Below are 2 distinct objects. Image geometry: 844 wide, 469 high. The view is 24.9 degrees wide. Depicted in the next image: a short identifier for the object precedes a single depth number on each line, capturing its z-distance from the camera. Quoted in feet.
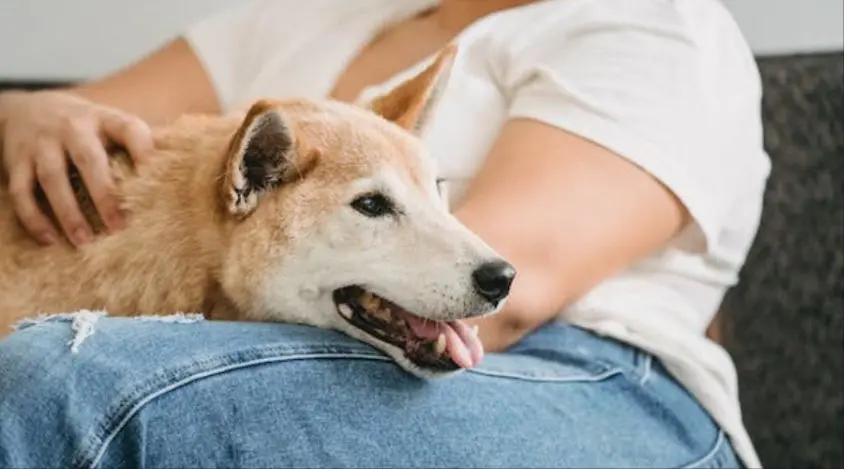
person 3.75
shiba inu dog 4.09
